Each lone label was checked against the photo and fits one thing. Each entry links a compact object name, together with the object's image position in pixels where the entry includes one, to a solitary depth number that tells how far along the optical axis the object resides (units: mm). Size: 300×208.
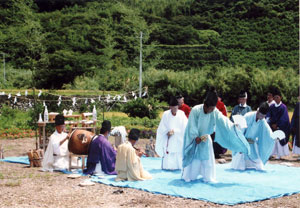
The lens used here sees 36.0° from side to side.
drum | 9961
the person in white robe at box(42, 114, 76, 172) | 10414
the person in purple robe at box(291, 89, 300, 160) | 12188
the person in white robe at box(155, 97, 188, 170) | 10305
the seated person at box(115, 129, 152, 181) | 8938
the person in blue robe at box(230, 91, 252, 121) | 11234
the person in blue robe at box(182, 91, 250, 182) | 8820
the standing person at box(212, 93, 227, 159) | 12094
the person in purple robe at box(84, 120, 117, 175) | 9680
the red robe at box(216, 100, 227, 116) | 12142
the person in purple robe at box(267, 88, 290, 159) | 12156
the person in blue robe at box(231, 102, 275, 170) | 10125
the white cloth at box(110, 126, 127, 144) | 10203
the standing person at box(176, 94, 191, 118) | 11707
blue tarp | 7651
